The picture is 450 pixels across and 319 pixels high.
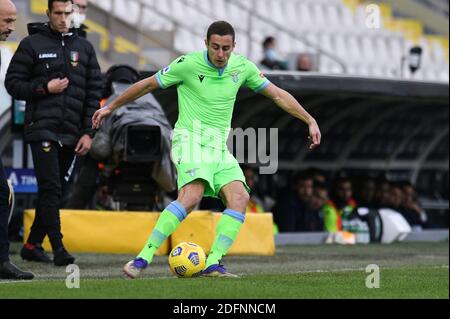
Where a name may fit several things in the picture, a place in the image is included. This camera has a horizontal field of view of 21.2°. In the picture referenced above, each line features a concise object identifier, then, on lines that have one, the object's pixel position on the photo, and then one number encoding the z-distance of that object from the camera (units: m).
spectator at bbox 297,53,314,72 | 16.14
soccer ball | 8.24
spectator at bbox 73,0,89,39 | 11.44
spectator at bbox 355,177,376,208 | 17.23
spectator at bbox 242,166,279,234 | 15.19
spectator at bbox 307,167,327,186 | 16.25
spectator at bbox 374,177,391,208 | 17.30
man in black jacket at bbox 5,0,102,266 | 9.50
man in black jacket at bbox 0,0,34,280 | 7.92
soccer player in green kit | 8.20
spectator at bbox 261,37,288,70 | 16.25
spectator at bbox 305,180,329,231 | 15.96
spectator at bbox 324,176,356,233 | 16.11
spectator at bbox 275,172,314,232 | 15.88
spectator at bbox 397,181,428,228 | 17.56
